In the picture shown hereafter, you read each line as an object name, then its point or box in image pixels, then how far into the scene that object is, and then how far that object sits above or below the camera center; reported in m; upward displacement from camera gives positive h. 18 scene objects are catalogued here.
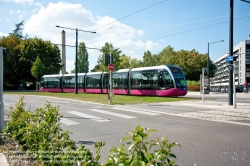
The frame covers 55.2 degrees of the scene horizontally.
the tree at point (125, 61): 84.31 +8.82
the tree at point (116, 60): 32.26 +3.62
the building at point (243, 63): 89.38 +8.84
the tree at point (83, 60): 86.64 +9.06
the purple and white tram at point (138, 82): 23.66 +0.49
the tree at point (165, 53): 80.31 +11.70
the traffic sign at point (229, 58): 15.41 +1.80
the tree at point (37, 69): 50.61 +3.39
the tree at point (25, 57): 55.50 +6.68
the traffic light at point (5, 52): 7.60 +1.05
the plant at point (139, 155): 2.29 -0.69
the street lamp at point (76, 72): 32.63 +1.75
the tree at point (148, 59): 87.07 +9.84
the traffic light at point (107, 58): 20.50 +2.36
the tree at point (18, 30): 73.75 +16.94
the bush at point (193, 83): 48.84 +0.62
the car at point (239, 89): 49.18 -0.66
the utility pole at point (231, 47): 15.62 +2.61
